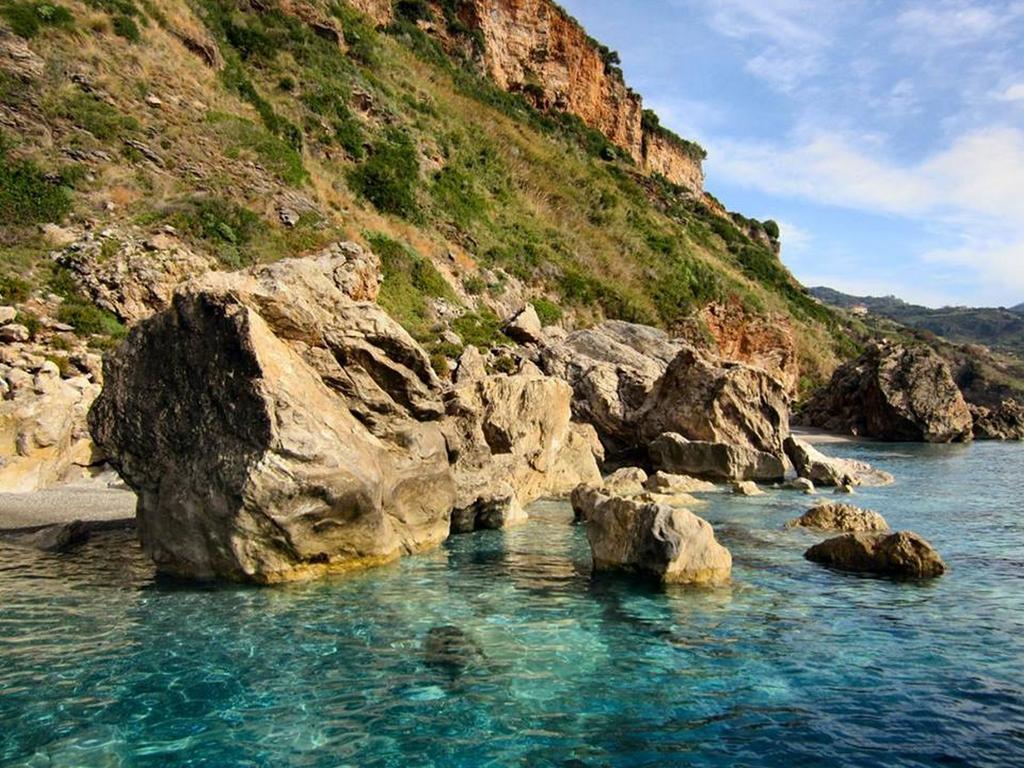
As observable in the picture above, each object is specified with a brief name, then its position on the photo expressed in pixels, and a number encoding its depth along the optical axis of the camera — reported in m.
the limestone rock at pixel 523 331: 39.19
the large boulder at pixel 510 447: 17.23
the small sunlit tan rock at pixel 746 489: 23.20
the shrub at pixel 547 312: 45.41
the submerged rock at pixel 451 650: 8.57
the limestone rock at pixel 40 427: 17.27
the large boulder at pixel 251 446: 11.32
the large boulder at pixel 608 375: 30.03
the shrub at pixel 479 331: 36.69
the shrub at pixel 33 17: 34.03
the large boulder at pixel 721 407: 27.08
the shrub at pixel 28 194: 28.41
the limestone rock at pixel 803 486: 24.00
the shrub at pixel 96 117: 33.12
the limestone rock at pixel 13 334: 22.00
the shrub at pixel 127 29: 37.81
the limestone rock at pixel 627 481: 21.67
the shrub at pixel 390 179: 44.28
